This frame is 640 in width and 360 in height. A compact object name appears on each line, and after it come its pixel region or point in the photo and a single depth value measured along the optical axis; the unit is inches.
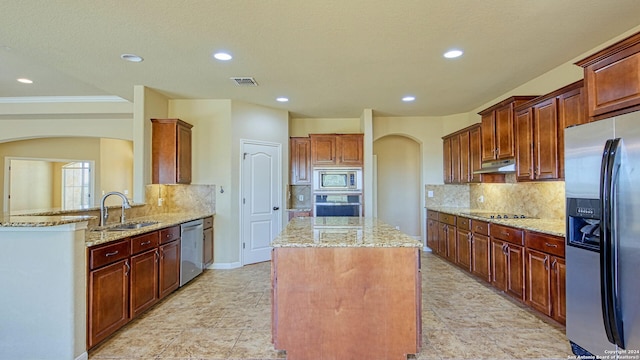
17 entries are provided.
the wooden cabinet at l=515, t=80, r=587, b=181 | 125.0
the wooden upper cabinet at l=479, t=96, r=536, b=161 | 159.3
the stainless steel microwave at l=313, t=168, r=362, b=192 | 232.5
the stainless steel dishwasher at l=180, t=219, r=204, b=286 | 162.2
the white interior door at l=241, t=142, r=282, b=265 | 213.2
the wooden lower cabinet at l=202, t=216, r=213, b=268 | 189.1
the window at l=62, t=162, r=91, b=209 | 339.0
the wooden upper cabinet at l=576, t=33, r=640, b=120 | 84.4
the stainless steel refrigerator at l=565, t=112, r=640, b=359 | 77.4
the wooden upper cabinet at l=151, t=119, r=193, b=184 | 184.2
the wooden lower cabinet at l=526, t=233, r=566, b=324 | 110.9
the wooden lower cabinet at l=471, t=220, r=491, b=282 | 161.3
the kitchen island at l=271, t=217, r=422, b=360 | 92.3
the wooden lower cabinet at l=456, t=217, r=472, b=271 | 182.1
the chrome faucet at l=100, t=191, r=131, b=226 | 135.3
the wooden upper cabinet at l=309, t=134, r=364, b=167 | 235.5
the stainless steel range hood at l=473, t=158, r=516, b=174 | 159.8
